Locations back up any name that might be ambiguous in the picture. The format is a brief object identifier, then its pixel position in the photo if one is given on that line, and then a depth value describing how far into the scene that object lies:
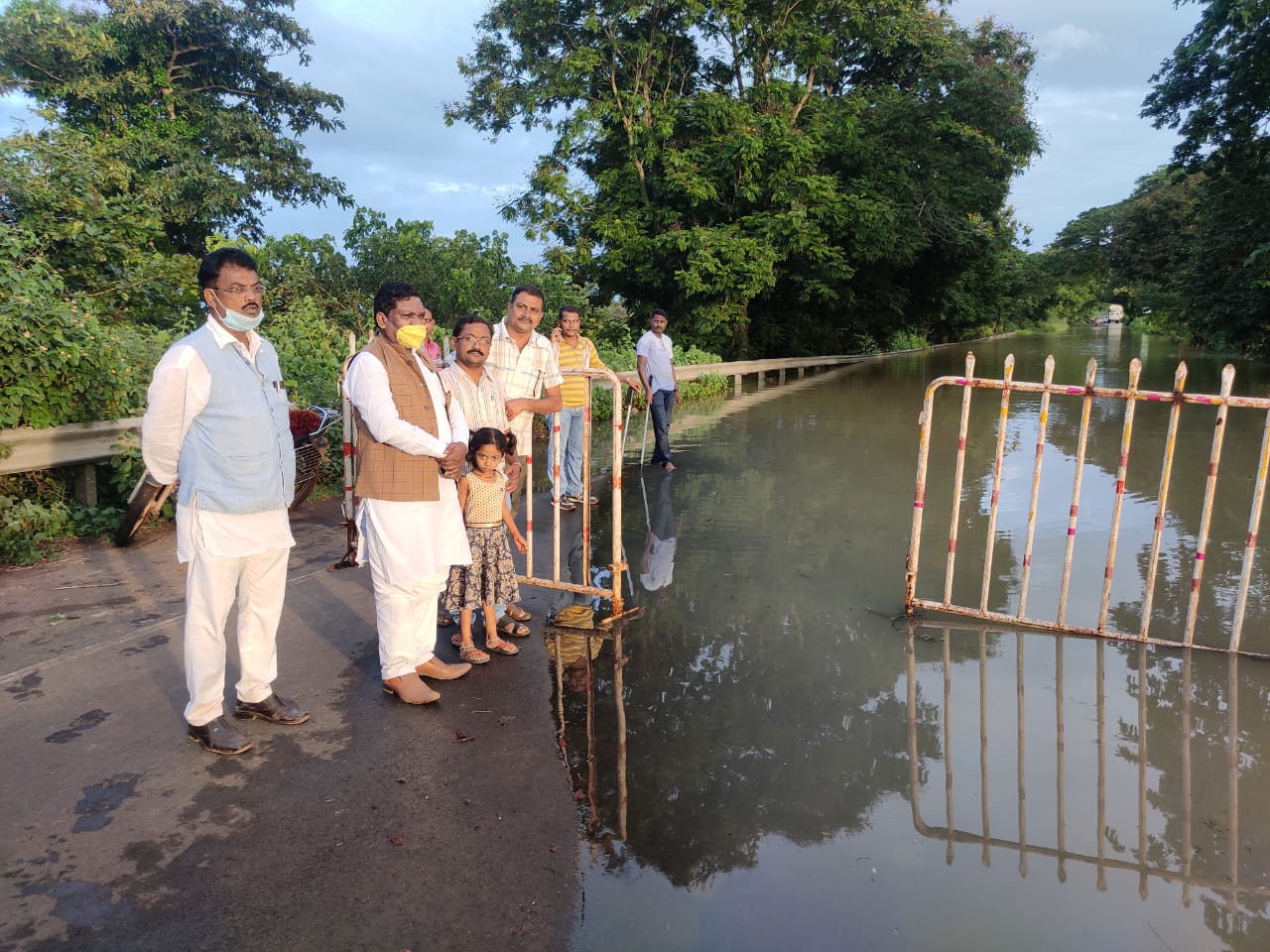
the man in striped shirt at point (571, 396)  8.17
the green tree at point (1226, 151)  23.41
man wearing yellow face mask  4.30
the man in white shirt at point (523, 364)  6.40
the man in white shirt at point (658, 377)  11.88
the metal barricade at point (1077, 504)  5.04
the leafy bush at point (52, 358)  6.74
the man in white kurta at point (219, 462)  3.85
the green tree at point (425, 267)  16.08
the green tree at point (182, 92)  19.61
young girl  5.18
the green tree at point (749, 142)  24.55
